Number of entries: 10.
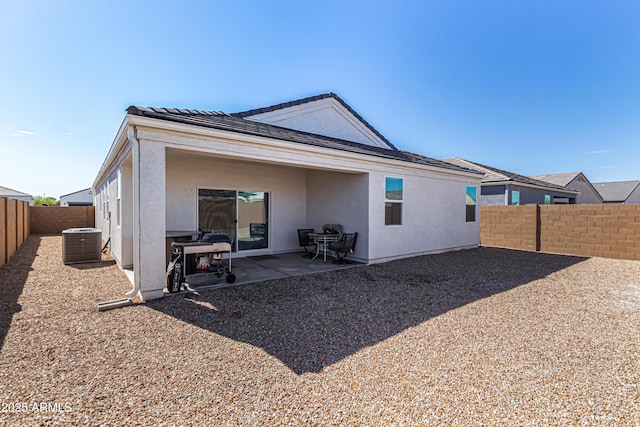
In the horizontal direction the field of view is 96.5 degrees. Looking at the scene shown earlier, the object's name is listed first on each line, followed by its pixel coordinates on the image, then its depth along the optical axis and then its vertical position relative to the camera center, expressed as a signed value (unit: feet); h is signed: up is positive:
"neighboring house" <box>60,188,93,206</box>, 115.85 +3.83
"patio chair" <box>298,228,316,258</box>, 32.17 -3.56
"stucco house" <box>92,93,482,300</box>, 16.58 +2.23
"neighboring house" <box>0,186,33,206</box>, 90.40 +4.23
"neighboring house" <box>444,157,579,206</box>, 57.16 +4.56
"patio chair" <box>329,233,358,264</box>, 27.76 -3.68
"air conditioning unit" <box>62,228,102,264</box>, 27.37 -3.72
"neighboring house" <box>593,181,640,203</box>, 115.03 +7.72
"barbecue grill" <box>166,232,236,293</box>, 17.89 -3.60
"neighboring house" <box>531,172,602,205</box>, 79.87 +8.12
